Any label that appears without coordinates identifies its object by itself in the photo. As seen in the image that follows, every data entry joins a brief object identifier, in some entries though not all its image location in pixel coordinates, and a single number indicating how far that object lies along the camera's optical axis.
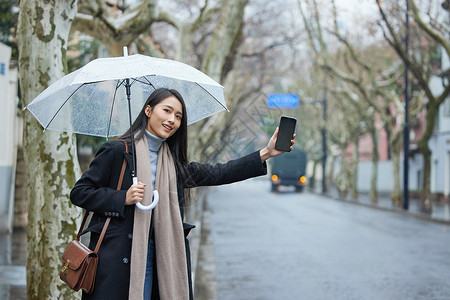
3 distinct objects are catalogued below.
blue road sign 24.81
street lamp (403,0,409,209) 25.50
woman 3.47
